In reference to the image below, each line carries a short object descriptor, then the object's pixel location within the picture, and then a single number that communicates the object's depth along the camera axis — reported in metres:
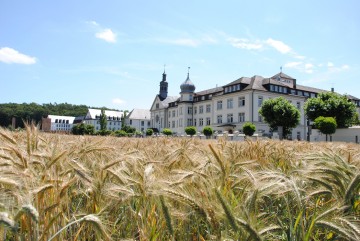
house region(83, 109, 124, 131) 124.00
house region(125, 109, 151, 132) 108.00
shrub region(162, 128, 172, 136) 63.95
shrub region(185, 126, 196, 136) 56.90
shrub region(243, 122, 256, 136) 42.31
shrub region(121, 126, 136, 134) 81.19
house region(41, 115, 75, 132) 140.12
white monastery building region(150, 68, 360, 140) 52.37
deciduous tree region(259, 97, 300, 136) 42.69
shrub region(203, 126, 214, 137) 50.78
